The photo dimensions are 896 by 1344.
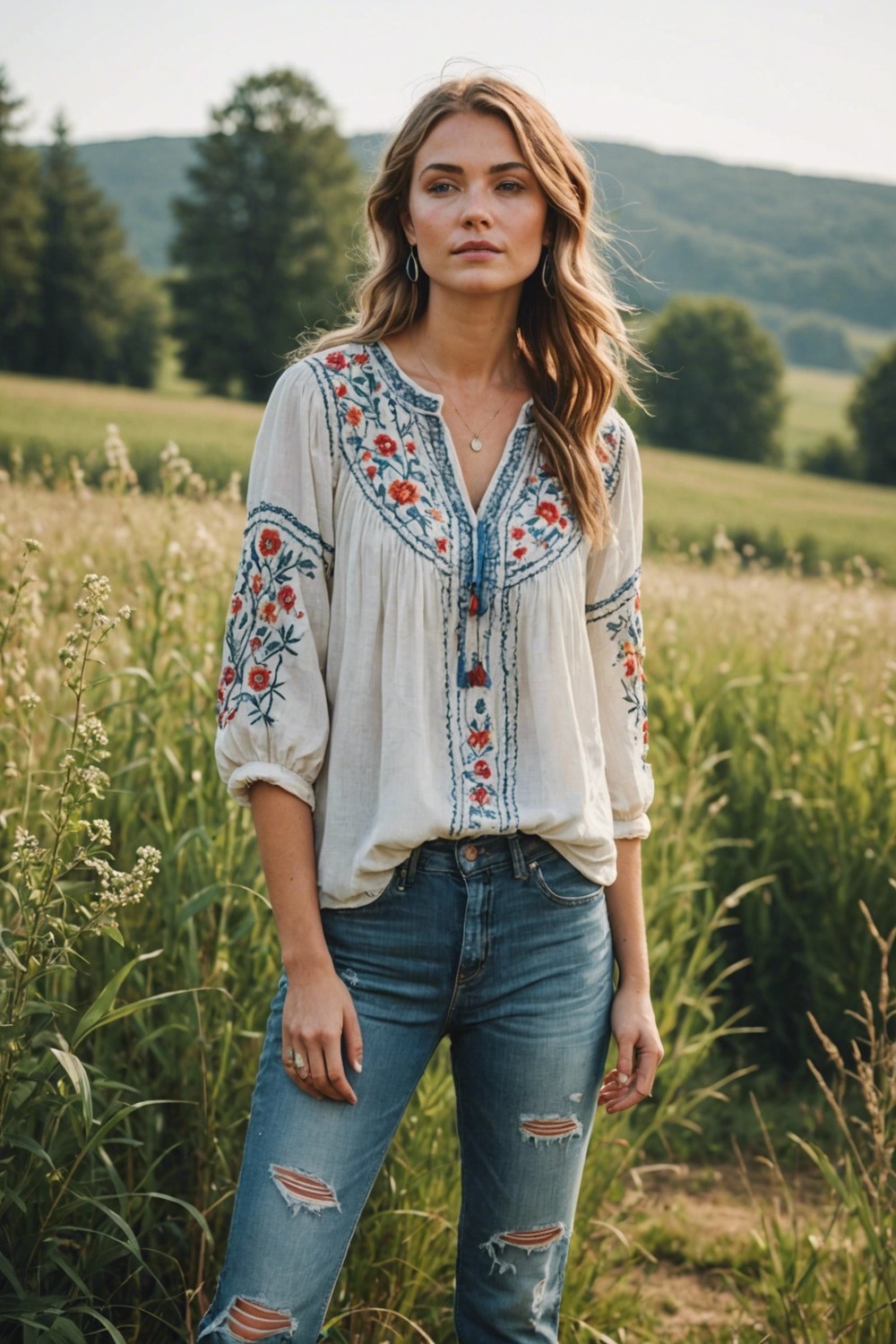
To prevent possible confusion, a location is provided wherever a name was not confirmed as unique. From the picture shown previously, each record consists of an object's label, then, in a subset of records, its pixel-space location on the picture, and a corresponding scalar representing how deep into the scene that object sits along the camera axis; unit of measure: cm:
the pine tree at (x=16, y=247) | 3456
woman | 160
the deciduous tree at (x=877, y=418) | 5094
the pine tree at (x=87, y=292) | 3856
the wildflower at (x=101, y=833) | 166
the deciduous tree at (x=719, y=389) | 5588
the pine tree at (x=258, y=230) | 4594
